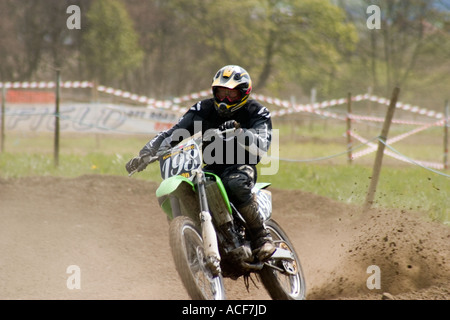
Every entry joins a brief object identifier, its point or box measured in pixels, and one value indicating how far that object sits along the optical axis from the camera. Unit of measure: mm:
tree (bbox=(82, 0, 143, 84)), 34875
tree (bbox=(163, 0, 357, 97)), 34562
